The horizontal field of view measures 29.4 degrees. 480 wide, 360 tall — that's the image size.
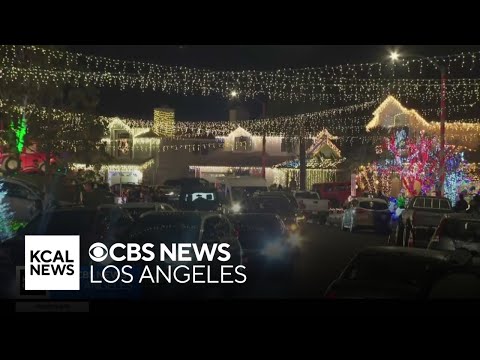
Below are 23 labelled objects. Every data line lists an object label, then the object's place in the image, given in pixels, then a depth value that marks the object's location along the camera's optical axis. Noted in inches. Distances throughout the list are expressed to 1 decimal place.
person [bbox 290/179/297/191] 2083.9
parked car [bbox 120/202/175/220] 843.4
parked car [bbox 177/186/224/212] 1147.9
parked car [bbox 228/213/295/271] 707.4
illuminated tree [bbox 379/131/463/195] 1710.1
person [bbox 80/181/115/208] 1012.4
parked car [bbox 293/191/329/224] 1588.3
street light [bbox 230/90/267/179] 1530.5
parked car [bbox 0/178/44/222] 944.9
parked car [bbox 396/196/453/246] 956.6
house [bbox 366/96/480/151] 2021.4
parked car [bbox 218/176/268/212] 1235.5
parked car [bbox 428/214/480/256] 675.4
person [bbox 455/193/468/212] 1080.1
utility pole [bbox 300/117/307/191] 2133.0
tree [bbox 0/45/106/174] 1334.9
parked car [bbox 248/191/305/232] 1107.0
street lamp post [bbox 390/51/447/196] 1180.7
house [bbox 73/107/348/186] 1879.9
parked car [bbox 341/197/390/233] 1298.0
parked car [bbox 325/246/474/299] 439.2
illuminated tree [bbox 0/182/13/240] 848.5
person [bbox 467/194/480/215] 968.9
